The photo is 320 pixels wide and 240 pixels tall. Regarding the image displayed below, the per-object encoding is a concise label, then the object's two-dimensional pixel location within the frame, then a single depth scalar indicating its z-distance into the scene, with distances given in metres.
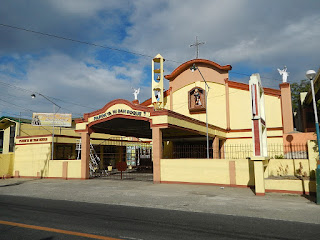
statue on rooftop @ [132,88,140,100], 33.99
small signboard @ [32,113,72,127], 31.89
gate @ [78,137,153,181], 25.52
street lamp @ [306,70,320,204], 10.17
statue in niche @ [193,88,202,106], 27.81
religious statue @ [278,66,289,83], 24.97
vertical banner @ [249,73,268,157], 12.87
